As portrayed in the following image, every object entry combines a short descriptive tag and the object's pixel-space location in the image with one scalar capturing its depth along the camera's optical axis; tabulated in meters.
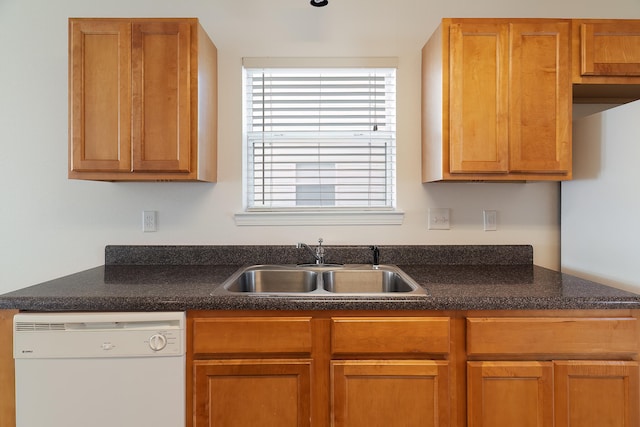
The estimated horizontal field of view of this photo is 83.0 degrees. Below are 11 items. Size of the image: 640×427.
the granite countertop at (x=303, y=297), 1.33
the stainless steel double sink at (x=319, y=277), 1.88
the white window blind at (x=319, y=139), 2.12
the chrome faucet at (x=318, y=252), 1.98
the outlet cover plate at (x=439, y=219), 2.07
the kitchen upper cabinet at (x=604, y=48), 1.67
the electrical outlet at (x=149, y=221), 2.06
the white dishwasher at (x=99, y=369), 1.29
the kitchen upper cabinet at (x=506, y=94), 1.67
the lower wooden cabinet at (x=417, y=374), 1.33
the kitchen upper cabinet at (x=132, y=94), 1.67
